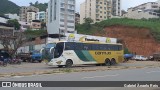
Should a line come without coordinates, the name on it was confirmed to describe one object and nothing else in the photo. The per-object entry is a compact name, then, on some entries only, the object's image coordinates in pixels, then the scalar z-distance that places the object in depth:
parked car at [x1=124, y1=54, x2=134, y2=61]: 50.19
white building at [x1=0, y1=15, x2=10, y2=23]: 103.36
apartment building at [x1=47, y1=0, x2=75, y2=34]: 111.75
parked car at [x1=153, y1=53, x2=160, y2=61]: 62.01
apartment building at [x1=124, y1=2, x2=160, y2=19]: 127.07
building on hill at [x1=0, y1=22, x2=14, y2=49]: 64.50
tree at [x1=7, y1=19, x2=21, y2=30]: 104.94
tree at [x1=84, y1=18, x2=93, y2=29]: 98.62
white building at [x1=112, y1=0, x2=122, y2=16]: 141.50
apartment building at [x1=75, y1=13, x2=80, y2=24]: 151.75
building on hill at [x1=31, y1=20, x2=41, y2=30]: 131.77
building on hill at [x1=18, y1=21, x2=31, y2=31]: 129.91
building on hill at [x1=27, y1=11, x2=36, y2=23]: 162.12
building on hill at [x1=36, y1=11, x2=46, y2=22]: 159.70
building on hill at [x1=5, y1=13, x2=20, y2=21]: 140.68
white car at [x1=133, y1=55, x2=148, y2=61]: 62.80
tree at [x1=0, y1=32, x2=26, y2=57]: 49.21
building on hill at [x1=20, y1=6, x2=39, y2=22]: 164.62
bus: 32.06
